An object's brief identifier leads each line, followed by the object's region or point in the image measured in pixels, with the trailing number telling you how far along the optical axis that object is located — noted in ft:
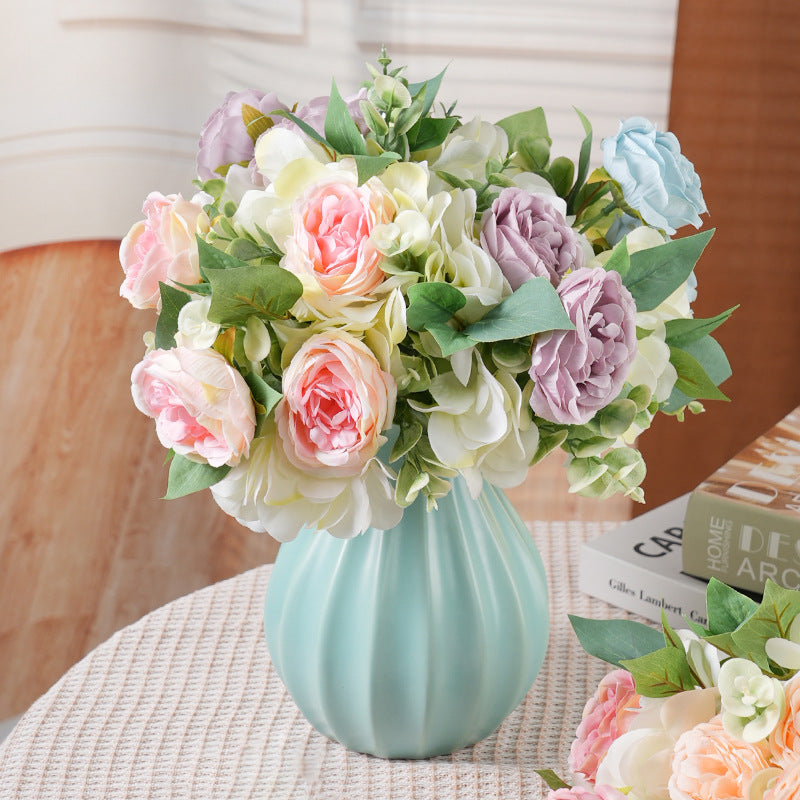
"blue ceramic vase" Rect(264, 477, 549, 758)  3.81
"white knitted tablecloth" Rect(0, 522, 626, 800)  3.94
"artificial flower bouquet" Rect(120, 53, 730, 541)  3.46
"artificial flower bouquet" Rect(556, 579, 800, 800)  3.11
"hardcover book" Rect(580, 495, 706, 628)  4.47
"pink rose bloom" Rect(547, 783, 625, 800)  3.21
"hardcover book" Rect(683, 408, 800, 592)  4.33
